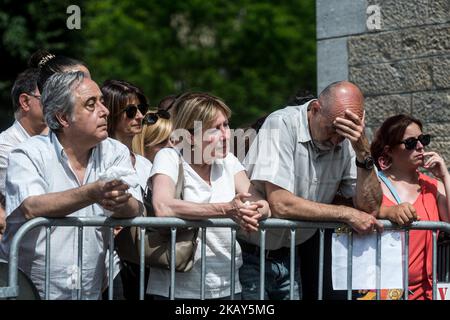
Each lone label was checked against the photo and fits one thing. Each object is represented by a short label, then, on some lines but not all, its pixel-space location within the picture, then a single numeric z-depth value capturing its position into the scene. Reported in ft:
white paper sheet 30.44
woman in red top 34.04
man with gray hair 26.93
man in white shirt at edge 33.37
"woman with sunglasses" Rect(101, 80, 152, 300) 34.97
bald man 30.12
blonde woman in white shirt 28.77
